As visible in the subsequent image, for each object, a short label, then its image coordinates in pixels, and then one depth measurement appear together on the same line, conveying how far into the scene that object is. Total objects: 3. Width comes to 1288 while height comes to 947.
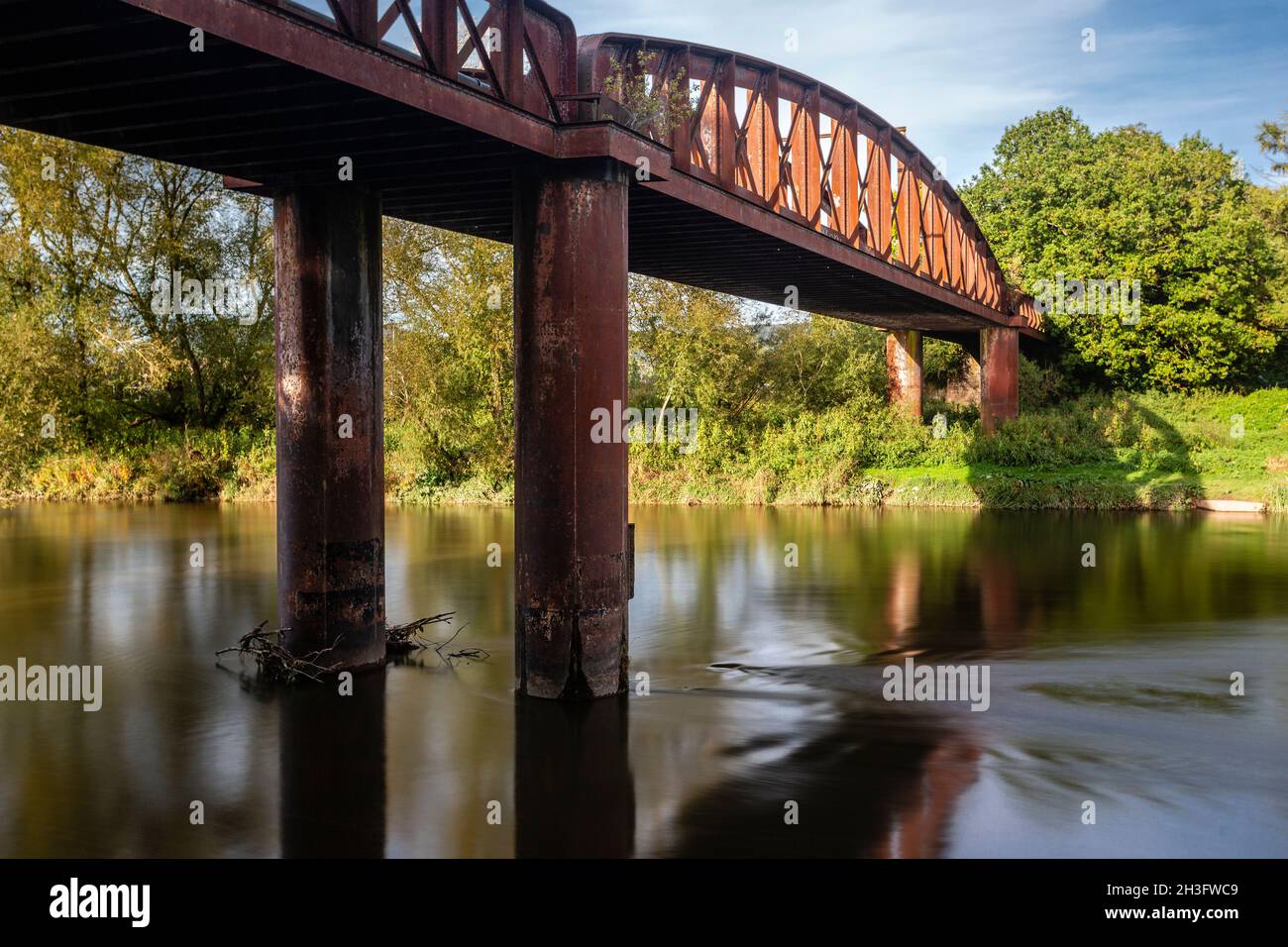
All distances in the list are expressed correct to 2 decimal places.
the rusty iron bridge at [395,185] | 8.80
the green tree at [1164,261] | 42.25
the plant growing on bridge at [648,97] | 13.30
